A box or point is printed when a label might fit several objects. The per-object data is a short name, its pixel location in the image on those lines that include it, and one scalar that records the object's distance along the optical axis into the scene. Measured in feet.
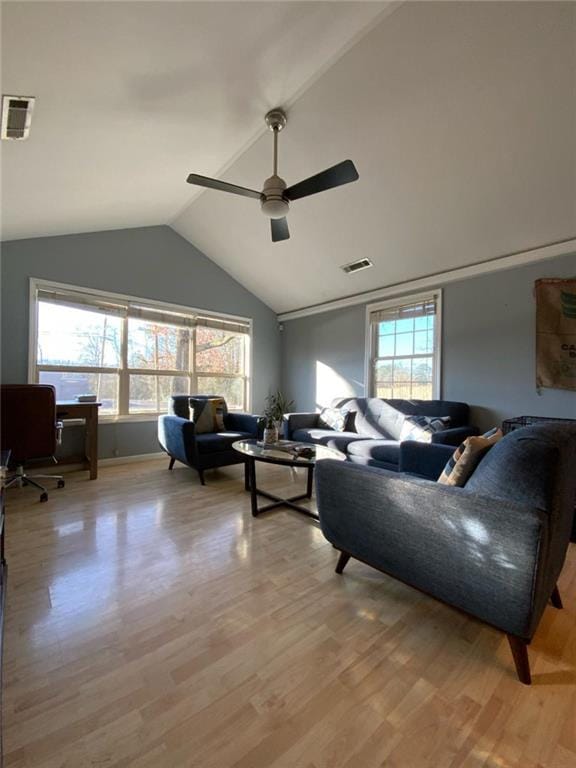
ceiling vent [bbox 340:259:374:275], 13.42
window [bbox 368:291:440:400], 13.03
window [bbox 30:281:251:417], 11.98
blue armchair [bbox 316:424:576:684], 3.49
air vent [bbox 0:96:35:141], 5.67
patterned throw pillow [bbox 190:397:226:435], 12.32
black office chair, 8.66
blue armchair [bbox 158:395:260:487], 10.52
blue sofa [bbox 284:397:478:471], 10.32
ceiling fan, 6.95
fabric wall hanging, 9.77
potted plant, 18.10
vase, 9.72
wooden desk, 10.62
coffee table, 7.88
